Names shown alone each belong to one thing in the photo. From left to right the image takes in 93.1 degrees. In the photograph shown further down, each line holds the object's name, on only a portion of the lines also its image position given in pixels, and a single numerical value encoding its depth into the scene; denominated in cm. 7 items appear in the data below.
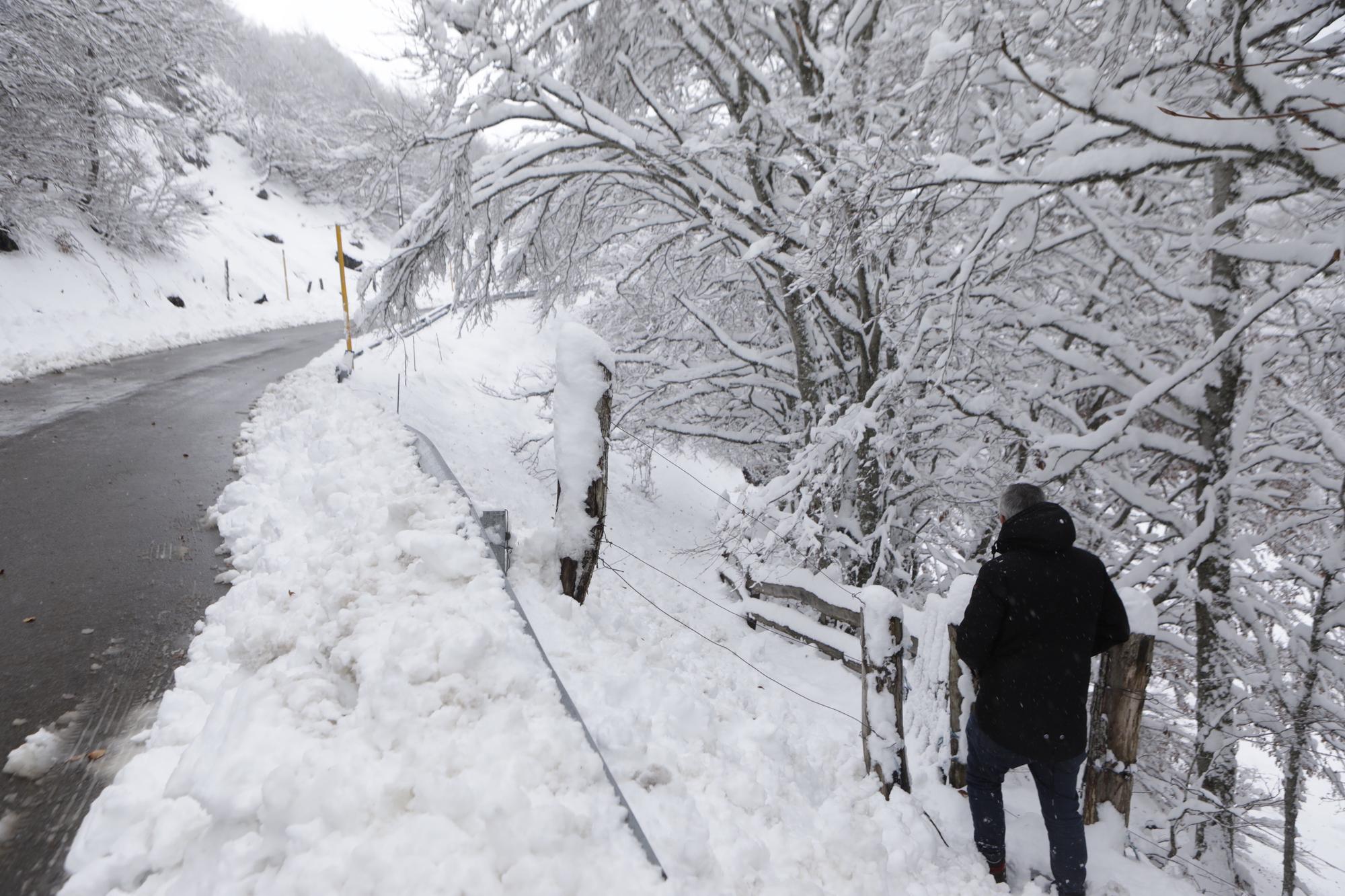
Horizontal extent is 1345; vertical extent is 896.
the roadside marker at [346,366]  953
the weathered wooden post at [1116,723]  313
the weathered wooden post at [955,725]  330
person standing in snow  271
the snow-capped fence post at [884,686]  332
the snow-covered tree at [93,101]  1205
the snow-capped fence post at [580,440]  400
